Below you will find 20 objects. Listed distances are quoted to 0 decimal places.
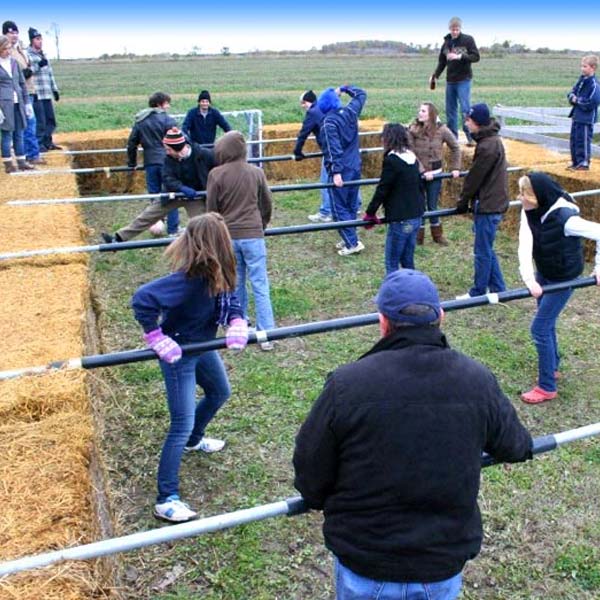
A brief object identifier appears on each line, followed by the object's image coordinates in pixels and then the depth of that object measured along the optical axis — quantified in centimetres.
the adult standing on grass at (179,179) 759
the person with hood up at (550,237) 505
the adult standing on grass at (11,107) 1001
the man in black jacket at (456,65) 1142
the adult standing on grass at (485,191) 709
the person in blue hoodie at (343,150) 927
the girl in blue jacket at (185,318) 373
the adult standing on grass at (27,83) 1059
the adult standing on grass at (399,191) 722
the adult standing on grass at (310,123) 1010
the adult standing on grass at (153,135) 977
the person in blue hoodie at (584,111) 917
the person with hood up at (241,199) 620
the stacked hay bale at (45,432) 269
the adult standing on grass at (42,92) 1198
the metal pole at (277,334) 363
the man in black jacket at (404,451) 220
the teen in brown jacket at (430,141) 890
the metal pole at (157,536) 237
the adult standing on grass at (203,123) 1118
